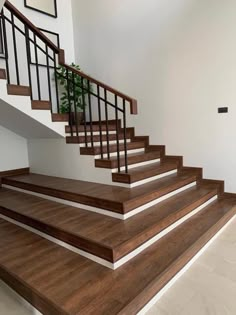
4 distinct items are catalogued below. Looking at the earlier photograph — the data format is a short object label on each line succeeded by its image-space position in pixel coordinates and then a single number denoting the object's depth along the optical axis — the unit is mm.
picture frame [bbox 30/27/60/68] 4580
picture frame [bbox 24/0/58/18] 4449
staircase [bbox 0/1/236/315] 1724
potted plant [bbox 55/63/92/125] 4539
